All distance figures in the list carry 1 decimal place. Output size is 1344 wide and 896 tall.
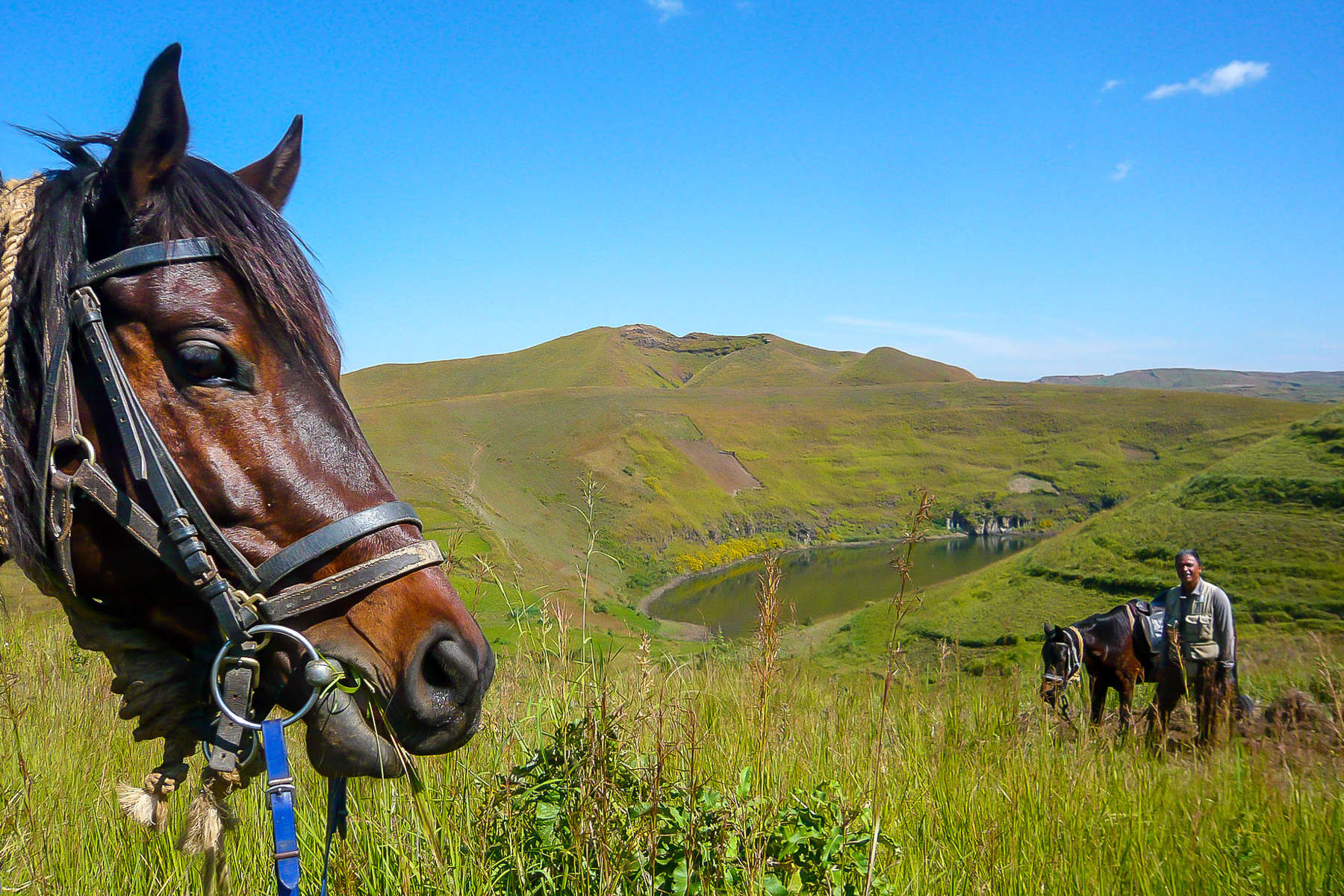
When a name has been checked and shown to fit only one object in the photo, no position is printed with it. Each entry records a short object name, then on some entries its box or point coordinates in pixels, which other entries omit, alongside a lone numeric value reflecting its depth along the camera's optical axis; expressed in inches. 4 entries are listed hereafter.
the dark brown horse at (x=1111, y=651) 339.9
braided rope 58.5
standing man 265.7
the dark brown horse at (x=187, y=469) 58.2
